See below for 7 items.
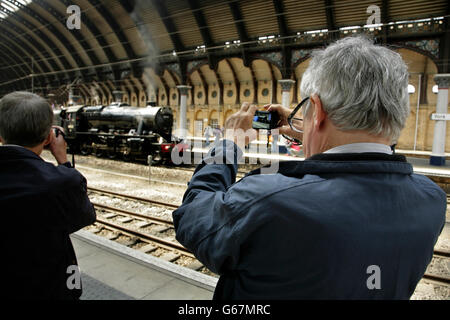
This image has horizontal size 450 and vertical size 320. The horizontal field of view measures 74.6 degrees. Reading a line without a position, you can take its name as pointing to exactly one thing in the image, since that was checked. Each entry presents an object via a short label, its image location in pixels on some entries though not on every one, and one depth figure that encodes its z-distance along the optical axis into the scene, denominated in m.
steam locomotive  14.69
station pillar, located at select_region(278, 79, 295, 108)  17.55
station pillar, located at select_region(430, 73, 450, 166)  14.20
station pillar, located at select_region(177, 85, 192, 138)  21.14
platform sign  14.41
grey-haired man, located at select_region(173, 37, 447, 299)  0.87
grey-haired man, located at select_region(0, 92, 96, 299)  1.45
